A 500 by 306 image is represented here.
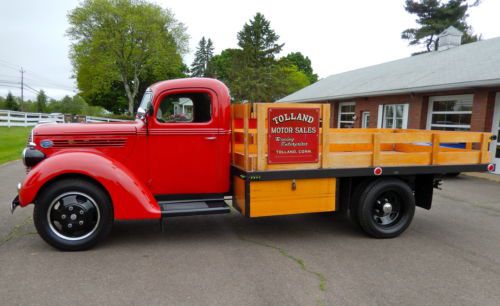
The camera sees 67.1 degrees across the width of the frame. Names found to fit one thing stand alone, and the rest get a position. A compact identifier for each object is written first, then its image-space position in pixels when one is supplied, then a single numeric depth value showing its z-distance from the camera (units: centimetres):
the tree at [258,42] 4778
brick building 1177
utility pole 6911
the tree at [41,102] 8412
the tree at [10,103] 7756
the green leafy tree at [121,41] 3938
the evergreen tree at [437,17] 3866
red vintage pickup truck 454
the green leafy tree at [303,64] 7919
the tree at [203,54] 7981
